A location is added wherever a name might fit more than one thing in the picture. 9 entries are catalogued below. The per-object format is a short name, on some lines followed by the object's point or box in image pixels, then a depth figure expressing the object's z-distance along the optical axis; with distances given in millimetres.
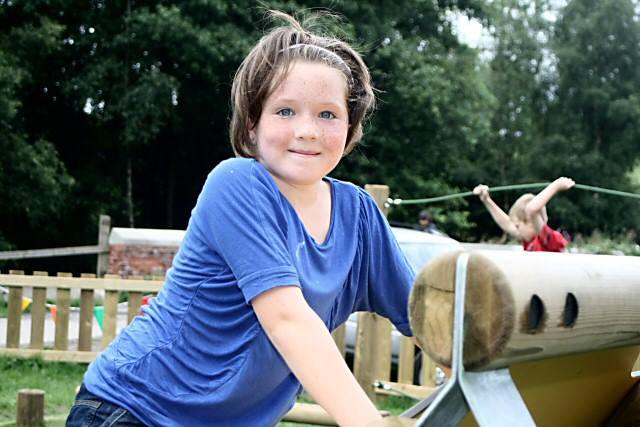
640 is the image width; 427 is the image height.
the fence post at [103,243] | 12828
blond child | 6633
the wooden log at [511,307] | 888
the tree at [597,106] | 32562
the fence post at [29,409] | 4797
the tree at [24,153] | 17141
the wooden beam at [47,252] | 13344
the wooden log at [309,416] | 3477
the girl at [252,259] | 1392
